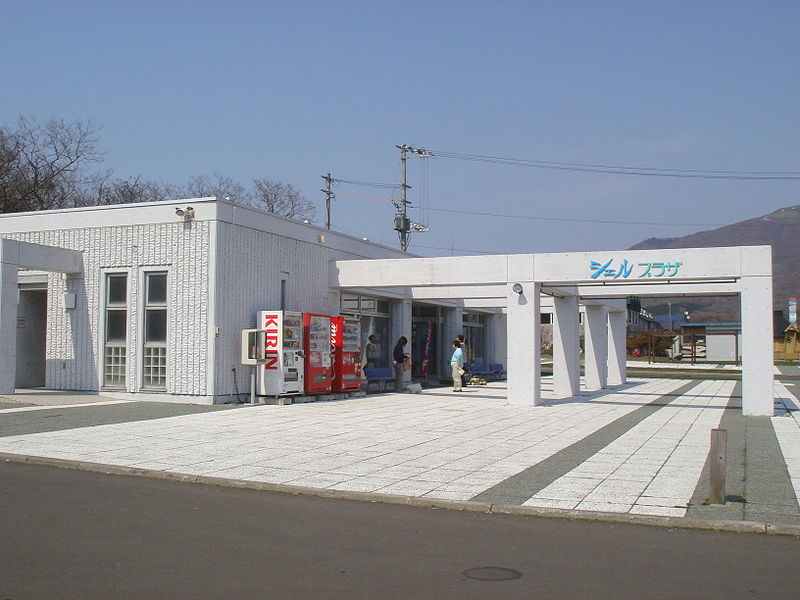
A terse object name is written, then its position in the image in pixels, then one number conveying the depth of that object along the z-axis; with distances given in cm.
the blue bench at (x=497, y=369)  3384
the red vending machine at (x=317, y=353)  2050
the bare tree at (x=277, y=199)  5888
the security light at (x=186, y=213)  1934
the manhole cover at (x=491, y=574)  592
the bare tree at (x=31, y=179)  4216
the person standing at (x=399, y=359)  2477
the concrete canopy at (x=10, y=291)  1861
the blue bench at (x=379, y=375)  2469
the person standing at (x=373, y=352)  2588
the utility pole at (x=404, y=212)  4566
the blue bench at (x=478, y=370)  3194
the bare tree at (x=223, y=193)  5622
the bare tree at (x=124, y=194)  4911
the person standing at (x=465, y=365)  2901
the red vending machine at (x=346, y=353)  2173
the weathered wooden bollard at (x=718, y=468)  842
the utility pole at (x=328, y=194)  5256
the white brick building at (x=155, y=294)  1914
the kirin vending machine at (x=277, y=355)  1945
